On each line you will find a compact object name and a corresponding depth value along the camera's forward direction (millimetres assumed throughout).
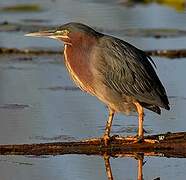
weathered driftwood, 14266
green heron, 14844
